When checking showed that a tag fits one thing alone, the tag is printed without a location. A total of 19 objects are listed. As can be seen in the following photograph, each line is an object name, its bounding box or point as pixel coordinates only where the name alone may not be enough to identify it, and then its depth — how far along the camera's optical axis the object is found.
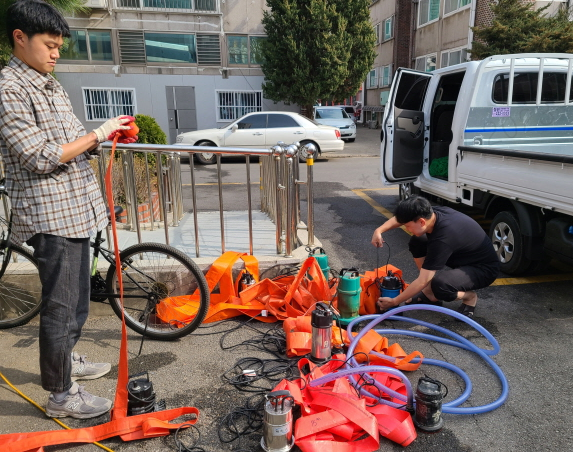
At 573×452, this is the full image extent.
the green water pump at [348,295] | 3.34
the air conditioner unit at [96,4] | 16.58
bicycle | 3.16
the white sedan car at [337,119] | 18.55
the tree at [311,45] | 16.50
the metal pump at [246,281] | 3.78
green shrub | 7.28
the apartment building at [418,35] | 18.61
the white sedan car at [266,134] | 12.60
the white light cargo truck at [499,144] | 3.85
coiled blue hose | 2.42
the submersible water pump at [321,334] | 2.81
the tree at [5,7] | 6.99
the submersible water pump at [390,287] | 3.64
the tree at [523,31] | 14.34
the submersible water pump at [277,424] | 2.13
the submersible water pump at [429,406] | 2.29
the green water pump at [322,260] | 3.88
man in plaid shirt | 2.06
